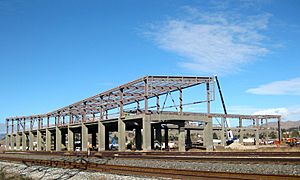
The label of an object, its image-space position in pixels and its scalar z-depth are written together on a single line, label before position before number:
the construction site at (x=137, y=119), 53.72
